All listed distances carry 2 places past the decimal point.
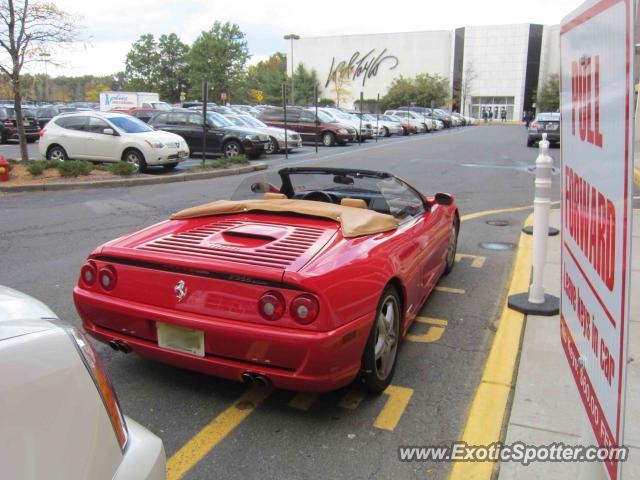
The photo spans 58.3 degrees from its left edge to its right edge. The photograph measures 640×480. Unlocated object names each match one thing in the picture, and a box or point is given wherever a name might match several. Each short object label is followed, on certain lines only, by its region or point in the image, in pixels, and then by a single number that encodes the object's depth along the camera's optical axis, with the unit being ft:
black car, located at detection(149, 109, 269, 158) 61.41
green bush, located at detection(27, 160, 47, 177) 41.86
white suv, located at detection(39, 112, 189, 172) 48.42
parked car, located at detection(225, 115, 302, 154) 69.12
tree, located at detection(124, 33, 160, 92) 258.78
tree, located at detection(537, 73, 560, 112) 249.14
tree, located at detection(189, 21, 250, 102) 234.58
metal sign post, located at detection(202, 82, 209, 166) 50.00
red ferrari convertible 9.91
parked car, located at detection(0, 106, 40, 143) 82.64
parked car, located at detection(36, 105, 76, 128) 95.71
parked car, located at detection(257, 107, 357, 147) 85.51
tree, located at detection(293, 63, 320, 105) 292.40
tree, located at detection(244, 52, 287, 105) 283.03
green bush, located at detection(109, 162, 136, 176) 44.09
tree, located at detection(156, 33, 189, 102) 260.83
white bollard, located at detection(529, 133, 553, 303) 15.76
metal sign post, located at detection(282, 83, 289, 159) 62.43
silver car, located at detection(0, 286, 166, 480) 4.31
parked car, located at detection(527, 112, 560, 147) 81.19
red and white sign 3.65
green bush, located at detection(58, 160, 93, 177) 42.68
